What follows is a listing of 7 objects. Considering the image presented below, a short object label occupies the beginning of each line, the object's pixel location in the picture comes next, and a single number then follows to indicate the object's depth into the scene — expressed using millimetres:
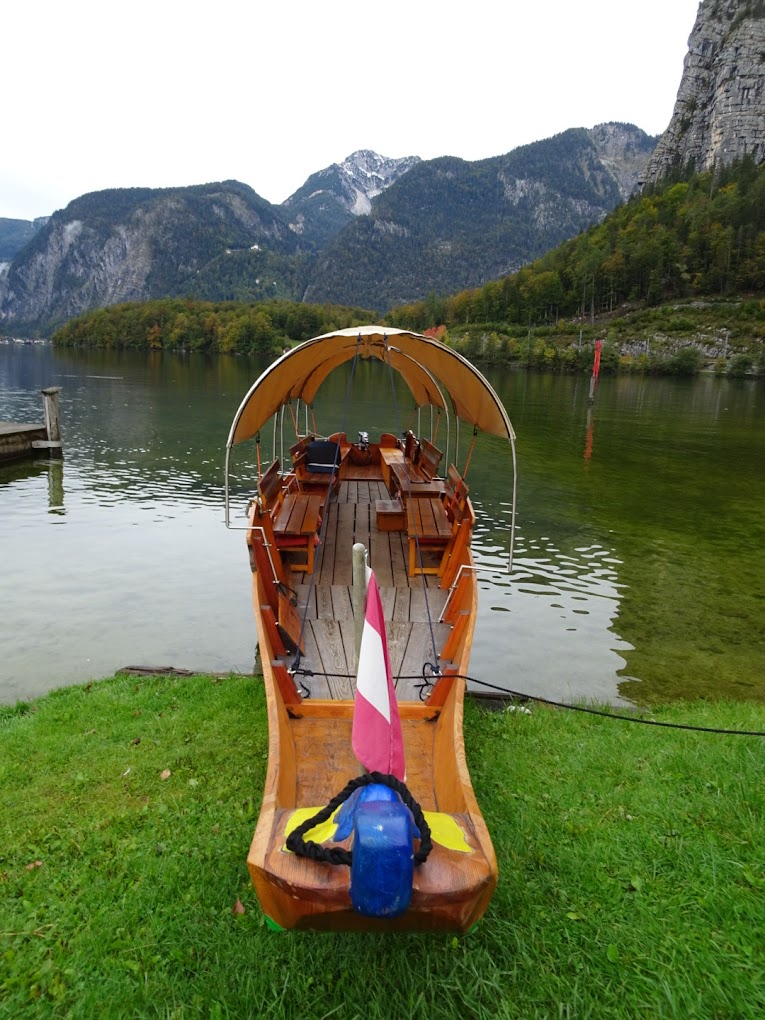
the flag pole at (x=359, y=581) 3862
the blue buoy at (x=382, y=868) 2756
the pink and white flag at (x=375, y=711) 3221
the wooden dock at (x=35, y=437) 21094
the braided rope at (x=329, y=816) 2936
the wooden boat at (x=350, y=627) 2953
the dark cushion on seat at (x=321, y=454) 12602
